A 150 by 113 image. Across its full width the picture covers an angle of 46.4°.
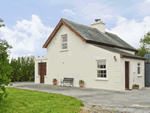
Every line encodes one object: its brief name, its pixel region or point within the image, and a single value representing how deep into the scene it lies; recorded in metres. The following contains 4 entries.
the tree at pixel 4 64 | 7.27
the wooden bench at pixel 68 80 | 18.03
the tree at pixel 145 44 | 40.30
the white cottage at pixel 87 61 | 15.11
